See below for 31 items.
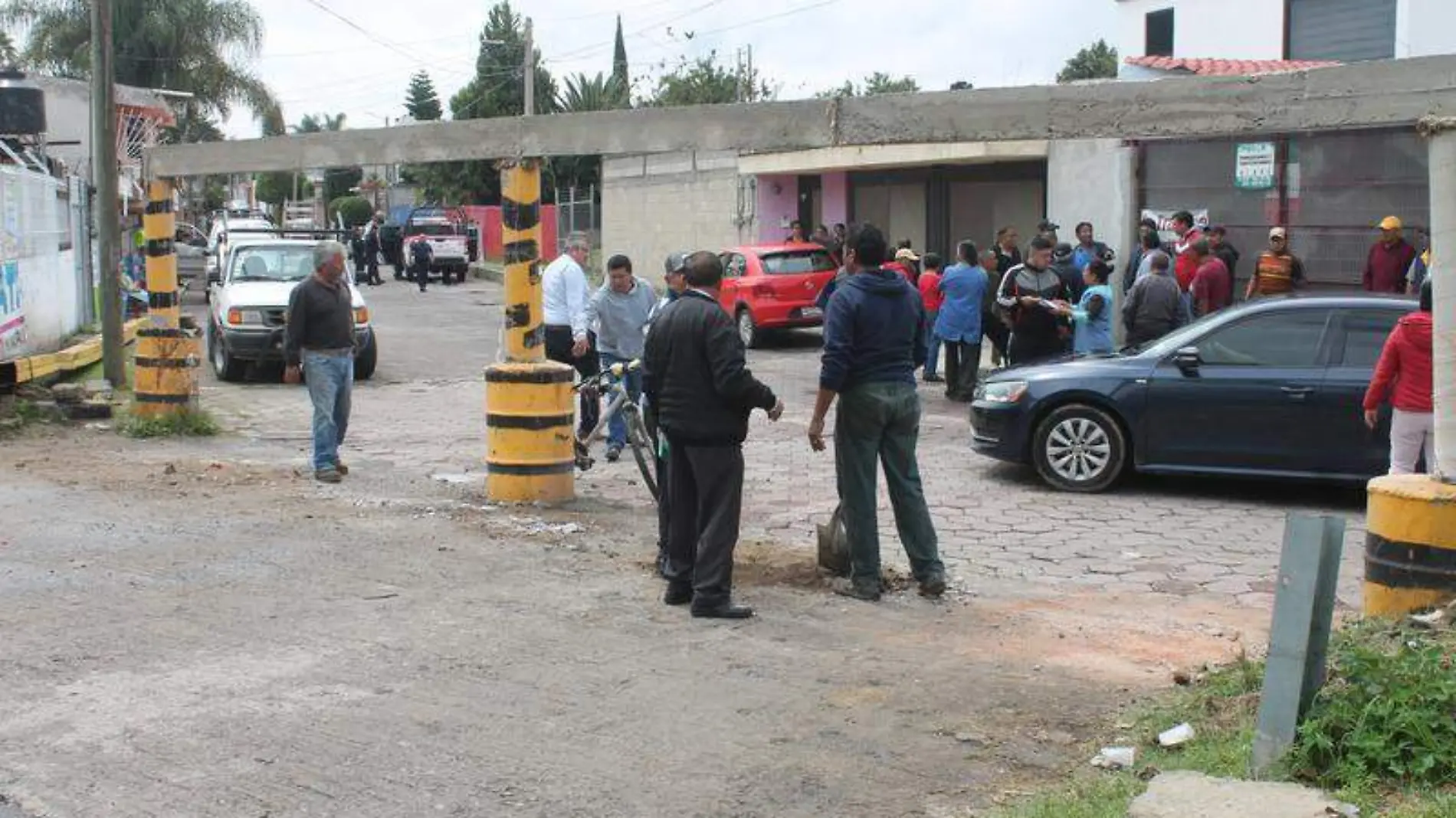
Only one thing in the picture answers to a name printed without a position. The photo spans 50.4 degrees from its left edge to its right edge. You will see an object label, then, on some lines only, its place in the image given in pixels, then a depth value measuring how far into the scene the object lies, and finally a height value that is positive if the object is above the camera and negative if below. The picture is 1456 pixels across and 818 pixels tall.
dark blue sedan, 10.28 -1.00
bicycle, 9.95 -1.04
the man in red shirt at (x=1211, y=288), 14.98 -0.29
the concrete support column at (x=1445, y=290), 6.38 -0.13
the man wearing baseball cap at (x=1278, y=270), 15.70 -0.12
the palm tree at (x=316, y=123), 110.25 +9.61
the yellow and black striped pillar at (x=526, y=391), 10.08 -0.90
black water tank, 16.53 +1.50
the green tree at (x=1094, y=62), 71.50 +9.30
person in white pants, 8.40 -0.72
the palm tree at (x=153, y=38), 44.91 +6.21
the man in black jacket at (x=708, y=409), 7.32 -0.74
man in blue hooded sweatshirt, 7.60 -0.73
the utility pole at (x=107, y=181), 15.72 +0.70
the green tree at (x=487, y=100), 56.84 +5.73
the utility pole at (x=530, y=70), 37.09 +4.69
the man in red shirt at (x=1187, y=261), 15.86 -0.04
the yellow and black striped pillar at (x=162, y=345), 13.84 -0.85
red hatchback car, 22.16 -0.46
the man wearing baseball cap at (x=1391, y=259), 15.45 +0.00
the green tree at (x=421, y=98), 90.69 +9.07
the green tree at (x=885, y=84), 58.28 +6.82
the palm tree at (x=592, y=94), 52.69 +5.45
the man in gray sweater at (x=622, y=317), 12.00 -0.49
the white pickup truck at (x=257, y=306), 18.42 -0.66
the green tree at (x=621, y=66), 52.81 +6.99
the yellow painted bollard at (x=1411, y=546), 6.30 -1.18
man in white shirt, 12.49 -0.49
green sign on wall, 18.38 +1.09
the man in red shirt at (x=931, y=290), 17.17 -0.37
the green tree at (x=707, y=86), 48.06 +5.29
